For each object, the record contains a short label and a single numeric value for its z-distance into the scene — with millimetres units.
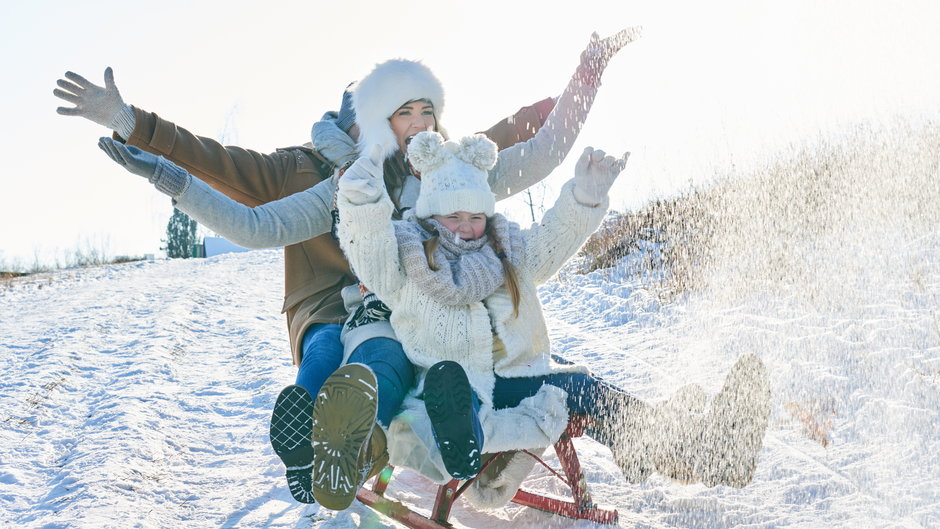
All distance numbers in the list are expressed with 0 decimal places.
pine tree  32344
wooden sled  2576
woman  2299
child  2318
